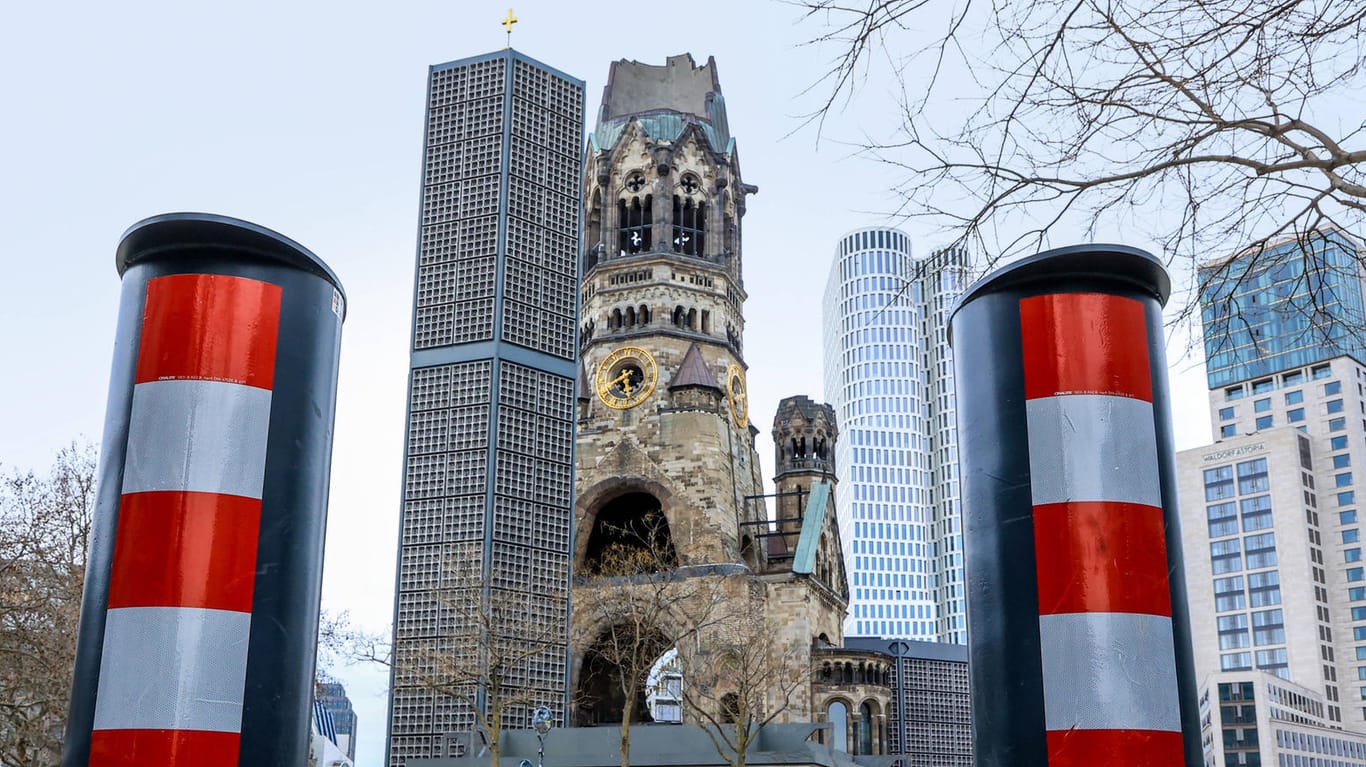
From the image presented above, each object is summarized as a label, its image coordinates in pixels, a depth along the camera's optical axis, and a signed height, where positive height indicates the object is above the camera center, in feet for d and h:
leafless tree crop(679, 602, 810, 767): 140.67 +8.31
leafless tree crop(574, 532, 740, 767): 151.64 +16.11
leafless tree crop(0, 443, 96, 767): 92.17 +9.08
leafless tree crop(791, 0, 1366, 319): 27.22 +13.15
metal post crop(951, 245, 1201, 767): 22.97 +3.94
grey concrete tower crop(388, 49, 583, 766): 118.32 +31.94
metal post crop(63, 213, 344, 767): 23.99 +4.23
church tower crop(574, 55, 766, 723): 172.86 +54.71
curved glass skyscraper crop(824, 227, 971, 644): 565.12 +127.08
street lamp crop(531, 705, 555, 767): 83.71 +1.55
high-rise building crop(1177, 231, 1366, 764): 405.59 +64.92
